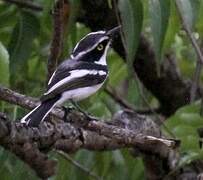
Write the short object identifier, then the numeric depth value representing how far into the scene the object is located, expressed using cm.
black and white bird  565
